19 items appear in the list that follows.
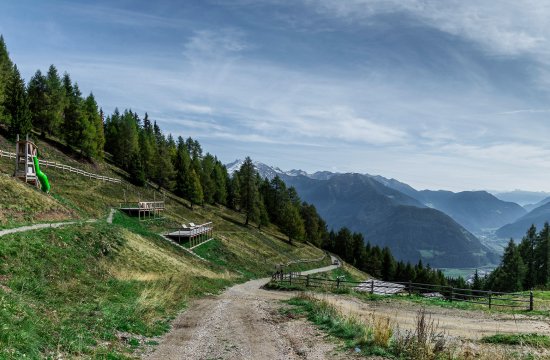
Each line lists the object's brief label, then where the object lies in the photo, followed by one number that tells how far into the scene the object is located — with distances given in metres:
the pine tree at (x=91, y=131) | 79.44
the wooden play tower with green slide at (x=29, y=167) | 43.73
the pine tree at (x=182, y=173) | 97.96
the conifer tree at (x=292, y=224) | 104.31
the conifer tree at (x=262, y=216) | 104.92
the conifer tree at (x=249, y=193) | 99.94
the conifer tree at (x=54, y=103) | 80.00
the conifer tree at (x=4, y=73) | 65.84
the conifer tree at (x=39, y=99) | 79.25
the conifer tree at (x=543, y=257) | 82.00
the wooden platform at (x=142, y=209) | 62.16
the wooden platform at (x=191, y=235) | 56.80
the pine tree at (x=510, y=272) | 81.75
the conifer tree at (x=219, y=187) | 115.75
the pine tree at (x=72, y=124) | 79.31
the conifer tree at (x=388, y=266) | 123.39
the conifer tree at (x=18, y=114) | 66.31
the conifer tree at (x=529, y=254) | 84.62
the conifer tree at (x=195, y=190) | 96.06
